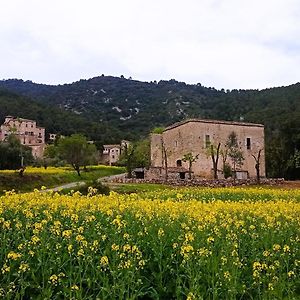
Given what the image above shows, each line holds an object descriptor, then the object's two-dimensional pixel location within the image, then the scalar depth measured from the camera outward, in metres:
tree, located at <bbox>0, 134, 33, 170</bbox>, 44.98
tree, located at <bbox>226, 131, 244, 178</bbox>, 44.26
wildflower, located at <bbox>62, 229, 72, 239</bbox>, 4.66
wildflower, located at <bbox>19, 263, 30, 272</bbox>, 3.89
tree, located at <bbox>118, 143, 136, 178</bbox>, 41.39
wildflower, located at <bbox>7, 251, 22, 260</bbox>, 4.01
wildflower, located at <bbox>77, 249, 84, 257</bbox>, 4.44
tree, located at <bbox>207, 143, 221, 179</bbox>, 41.00
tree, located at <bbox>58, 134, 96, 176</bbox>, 43.29
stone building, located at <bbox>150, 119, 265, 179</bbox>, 43.84
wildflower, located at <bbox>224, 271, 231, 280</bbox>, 4.13
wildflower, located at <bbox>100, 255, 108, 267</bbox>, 4.02
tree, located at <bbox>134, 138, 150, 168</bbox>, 52.64
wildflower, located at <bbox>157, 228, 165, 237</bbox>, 5.37
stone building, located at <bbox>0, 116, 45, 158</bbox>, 76.03
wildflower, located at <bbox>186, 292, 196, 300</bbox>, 3.43
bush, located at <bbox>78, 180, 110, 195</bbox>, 18.66
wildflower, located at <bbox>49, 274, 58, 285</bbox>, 3.87
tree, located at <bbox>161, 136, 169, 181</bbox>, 45.76
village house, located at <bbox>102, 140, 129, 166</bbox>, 72.73
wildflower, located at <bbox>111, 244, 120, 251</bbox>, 4.62
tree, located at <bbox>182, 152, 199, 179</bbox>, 40.79
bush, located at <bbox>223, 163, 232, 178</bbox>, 43.80
